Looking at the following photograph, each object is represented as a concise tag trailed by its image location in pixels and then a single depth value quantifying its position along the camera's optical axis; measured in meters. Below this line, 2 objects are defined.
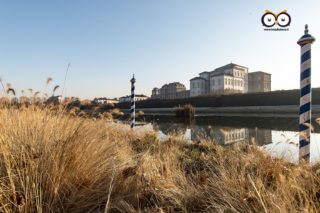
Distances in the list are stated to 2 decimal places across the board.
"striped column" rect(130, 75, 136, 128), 6.81
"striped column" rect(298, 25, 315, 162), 2.93
